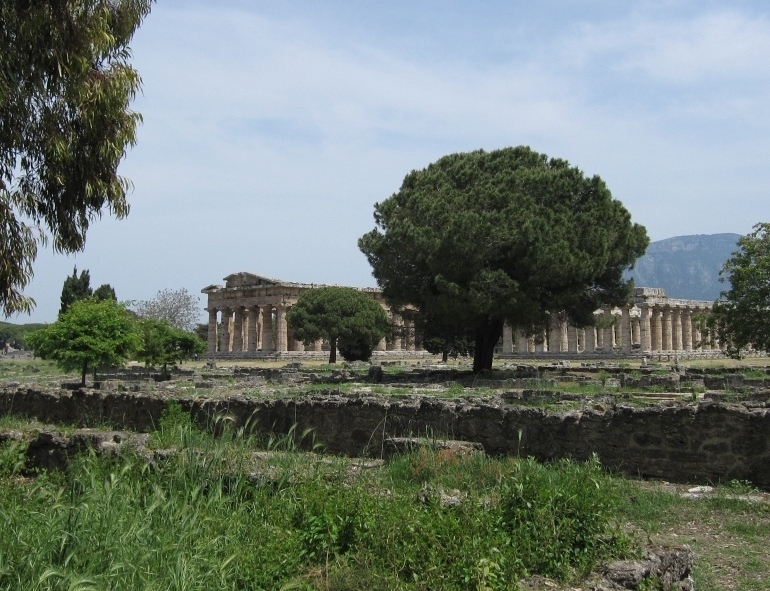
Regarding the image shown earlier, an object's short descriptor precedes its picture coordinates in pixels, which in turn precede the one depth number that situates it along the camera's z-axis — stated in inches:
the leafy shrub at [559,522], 221.0
